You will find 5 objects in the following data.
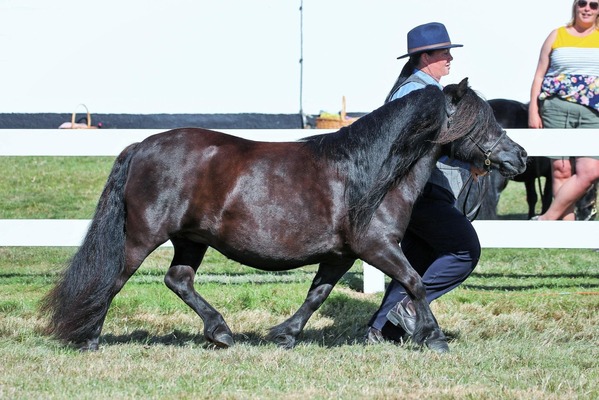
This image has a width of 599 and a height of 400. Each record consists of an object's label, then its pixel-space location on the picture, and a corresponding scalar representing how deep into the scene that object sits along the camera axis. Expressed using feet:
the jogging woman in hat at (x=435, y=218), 42.24
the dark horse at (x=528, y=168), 72.18
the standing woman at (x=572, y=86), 59.93
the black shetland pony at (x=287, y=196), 40.04
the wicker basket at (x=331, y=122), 84.43
